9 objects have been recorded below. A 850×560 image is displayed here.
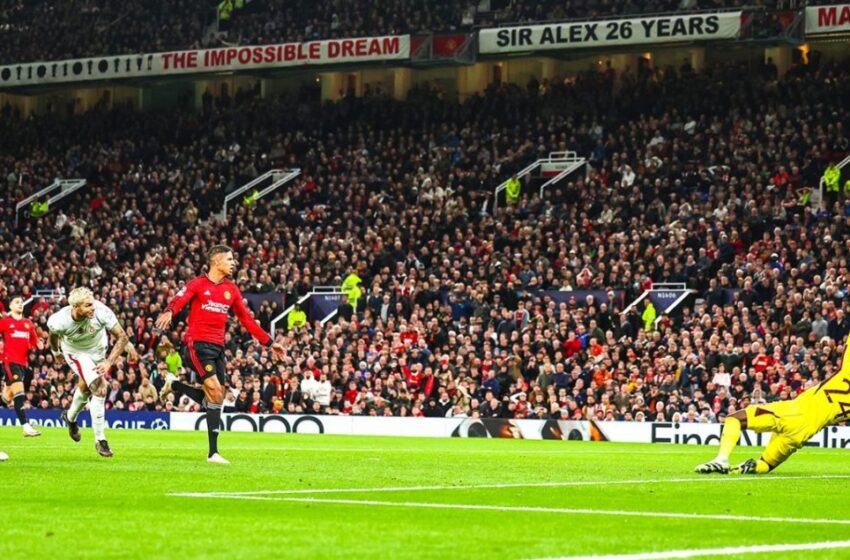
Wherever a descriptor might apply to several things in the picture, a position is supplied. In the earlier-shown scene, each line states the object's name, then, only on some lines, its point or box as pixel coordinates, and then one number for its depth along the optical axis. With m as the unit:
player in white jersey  18.92
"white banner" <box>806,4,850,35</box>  45.56
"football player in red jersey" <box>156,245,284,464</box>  18.22
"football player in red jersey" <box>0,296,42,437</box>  26.66
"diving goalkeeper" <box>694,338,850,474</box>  16.03
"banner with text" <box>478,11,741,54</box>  47.28
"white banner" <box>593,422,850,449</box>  32.09
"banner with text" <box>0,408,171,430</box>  39.62
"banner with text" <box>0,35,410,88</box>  53.91
